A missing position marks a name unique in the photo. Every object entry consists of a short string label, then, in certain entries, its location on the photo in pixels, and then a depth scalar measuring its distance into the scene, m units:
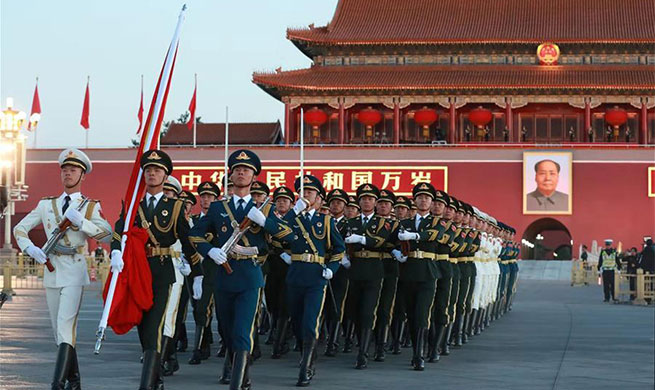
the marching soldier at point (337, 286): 11.69
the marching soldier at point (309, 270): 9.84
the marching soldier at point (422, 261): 11.48
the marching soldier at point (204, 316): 11.34
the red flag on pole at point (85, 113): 43.06
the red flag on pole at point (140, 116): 42.84
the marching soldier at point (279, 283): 12.08
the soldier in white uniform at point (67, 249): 8.43
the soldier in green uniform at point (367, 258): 11.27
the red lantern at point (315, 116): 44.38
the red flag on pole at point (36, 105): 41.03
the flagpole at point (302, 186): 11.11
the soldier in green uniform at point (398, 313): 12.63
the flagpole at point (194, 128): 42.44
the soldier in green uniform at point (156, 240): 8.42
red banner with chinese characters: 41.09
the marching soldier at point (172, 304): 9.29
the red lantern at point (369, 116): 44.38
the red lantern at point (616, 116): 43.28
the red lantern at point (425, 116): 44.03
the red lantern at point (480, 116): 43.72
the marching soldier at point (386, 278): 11.62
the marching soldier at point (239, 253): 8.47
